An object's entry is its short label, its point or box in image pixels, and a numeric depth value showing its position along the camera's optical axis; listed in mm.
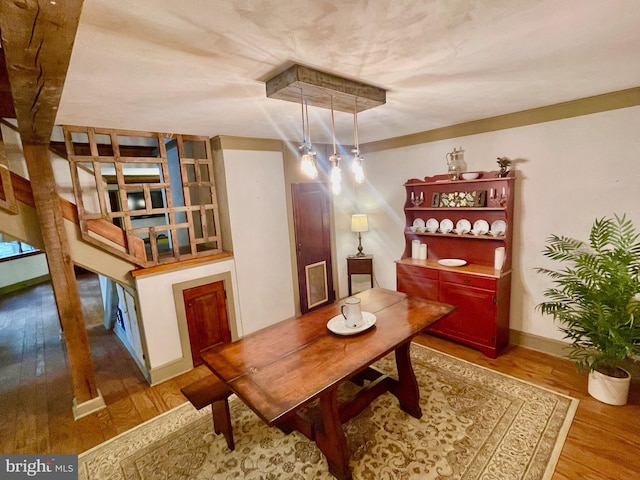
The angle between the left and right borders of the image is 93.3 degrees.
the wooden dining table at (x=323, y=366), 1545
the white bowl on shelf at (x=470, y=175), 3200
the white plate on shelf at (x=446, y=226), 3609
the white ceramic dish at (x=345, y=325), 2062
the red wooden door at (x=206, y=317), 3203
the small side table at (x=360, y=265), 4430
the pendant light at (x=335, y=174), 1917
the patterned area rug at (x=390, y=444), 1912
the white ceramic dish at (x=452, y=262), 3395
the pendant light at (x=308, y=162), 1808
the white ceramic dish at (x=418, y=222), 3859
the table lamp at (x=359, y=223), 4332
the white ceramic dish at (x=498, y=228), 3172
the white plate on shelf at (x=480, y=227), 3307
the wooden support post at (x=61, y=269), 2244
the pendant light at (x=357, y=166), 1984
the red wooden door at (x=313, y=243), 4062
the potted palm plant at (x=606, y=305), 2199
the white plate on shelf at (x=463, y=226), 3461
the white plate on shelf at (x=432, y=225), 3727
